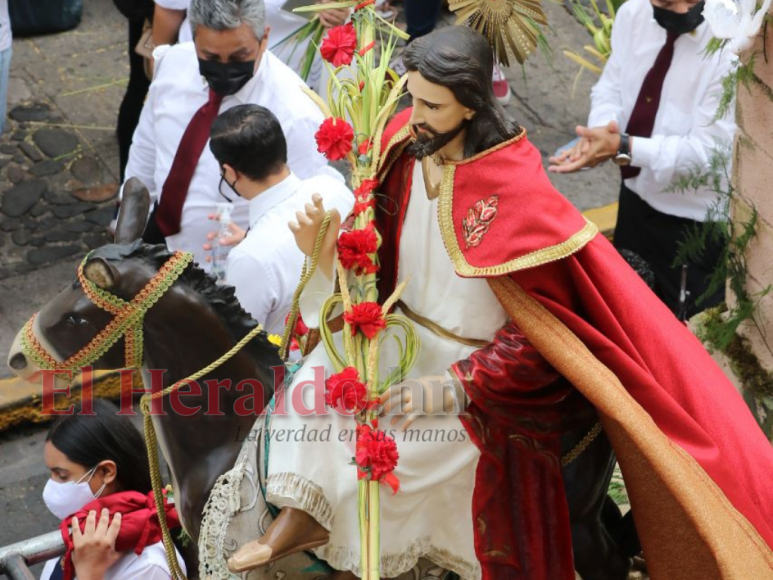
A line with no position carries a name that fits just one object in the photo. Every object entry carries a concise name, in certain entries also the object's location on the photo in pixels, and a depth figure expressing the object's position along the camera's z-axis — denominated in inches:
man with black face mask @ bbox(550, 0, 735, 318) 464.4
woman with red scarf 365.4
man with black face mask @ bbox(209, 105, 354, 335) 392.8
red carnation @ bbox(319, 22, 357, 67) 319.0
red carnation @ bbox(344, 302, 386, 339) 301.1
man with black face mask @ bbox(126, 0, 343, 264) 444.8
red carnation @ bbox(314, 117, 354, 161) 315.0
